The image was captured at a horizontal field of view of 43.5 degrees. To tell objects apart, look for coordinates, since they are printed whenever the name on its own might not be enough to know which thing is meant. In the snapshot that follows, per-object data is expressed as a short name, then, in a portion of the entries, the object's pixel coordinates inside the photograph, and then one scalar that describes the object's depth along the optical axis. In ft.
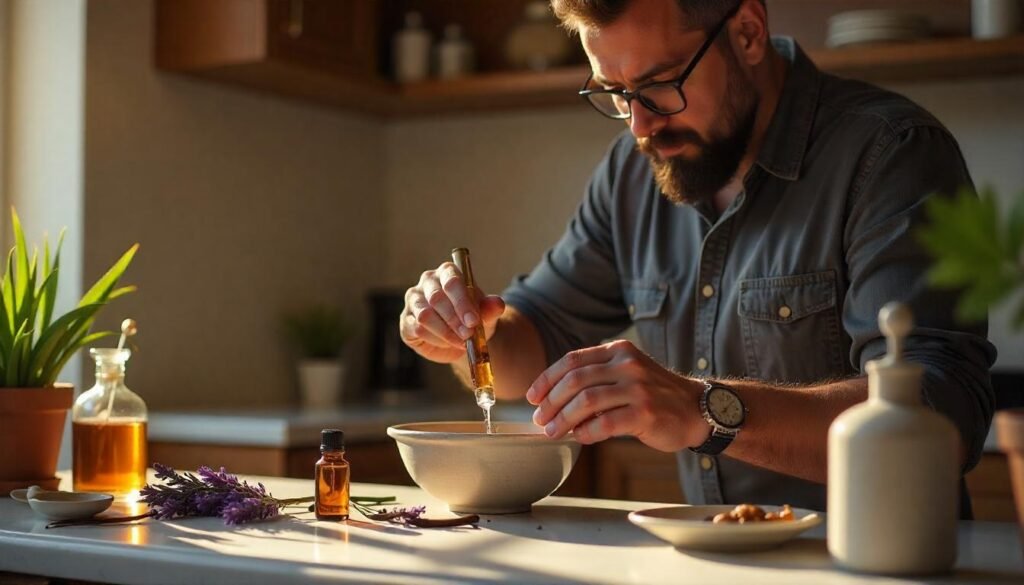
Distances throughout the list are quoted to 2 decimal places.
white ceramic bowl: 4.75
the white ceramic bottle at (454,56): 12.47
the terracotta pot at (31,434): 5.51
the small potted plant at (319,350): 11.99
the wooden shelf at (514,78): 10.16
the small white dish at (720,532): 3.87
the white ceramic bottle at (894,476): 3.42
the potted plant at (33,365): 5.53
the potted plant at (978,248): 2.80
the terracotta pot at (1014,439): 3.46
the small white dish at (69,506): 4.72
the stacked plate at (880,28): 10.34
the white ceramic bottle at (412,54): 12.45
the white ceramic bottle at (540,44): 11.97
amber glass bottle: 4.77
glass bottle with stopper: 5.44
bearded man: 5.04
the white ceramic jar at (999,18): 10.07
